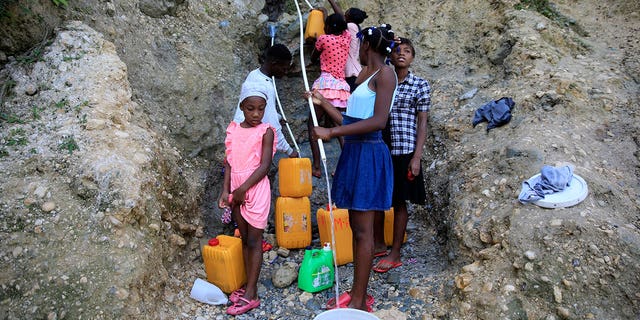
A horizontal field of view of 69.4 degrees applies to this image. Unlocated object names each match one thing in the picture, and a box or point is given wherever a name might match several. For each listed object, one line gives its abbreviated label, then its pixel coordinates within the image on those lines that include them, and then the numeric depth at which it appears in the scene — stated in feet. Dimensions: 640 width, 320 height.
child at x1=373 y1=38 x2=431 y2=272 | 12.78
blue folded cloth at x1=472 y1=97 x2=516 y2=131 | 15.05
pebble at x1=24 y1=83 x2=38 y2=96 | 12.44
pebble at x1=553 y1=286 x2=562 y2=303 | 9.68
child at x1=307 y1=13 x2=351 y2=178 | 16.75
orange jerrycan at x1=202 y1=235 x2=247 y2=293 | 12.15
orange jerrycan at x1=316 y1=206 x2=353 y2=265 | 13.60
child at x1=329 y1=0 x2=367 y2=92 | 17.57
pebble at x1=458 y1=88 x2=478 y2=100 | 17.46
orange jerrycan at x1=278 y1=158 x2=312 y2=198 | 14.53
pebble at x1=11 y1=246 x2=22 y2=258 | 9.88
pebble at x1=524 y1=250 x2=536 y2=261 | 10.34
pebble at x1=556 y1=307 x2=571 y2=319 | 9.43
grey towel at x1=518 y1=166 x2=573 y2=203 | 11.23
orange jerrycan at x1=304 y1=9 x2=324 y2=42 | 18.84
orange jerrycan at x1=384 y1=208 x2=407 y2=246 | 14.35
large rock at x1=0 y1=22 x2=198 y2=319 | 9.79
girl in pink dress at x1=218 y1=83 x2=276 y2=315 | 11.72
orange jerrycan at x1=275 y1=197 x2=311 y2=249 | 14.52
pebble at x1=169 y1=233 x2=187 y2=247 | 12.67
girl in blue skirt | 9.88
